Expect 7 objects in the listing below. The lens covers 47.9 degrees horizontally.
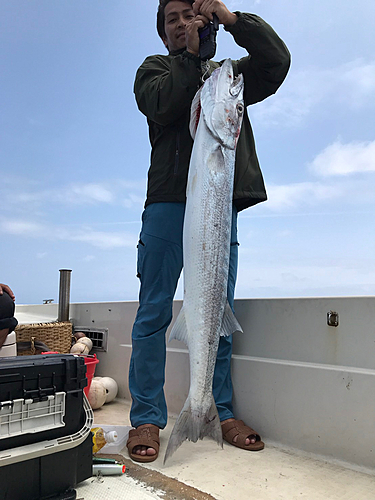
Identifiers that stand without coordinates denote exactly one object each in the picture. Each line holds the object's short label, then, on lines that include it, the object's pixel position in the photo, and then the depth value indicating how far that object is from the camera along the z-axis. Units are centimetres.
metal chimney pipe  422
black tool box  154
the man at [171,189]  225
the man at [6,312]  298
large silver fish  195
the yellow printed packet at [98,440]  212
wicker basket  369
